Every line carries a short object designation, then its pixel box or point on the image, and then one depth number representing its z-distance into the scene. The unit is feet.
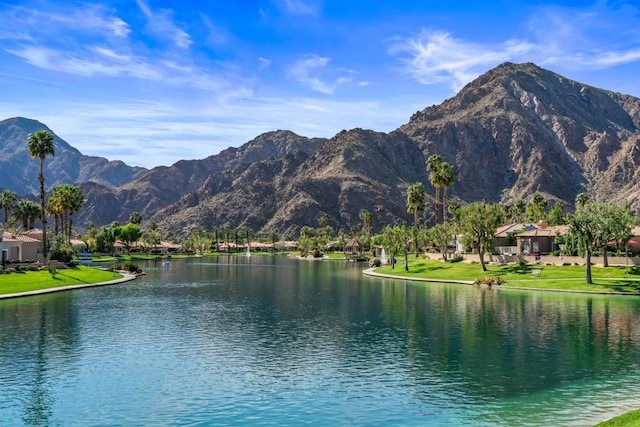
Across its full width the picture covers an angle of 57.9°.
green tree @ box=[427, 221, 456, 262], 430.61
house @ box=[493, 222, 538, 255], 426.51
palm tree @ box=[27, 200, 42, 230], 583.17
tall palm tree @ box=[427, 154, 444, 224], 500.74
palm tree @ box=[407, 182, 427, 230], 525.75
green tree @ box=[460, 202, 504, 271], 351.25
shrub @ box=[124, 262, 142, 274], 419.27
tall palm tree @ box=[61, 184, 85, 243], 492.95
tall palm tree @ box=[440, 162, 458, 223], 495.82
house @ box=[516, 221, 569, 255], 404.16
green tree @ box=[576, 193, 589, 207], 616.06
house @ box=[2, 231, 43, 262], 362.33
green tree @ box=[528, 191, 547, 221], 612.70
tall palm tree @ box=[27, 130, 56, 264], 350.43
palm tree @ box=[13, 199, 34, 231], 578.66
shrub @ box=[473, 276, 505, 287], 301.28
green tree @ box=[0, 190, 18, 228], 571.65
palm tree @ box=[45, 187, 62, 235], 494.18
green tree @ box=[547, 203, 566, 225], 542.98
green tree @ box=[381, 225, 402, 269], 440.86
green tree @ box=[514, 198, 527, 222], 621.76
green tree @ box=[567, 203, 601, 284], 281.95
